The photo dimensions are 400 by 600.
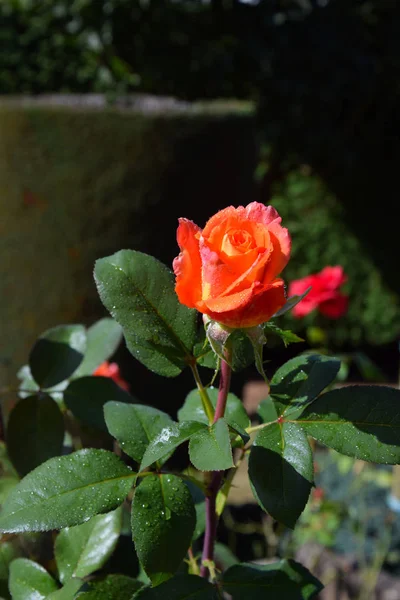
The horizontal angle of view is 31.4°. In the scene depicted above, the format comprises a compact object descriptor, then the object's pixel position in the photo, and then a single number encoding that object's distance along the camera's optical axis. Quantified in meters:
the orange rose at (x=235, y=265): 0.47
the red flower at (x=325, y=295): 1.67
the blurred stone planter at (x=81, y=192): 2.55
